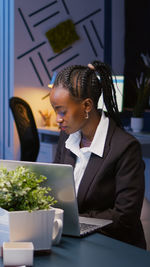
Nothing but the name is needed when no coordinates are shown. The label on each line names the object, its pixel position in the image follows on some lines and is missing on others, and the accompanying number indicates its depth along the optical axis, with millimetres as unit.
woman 1753
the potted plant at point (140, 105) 4204
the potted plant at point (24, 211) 1394
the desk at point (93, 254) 1359
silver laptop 1506
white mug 1480
